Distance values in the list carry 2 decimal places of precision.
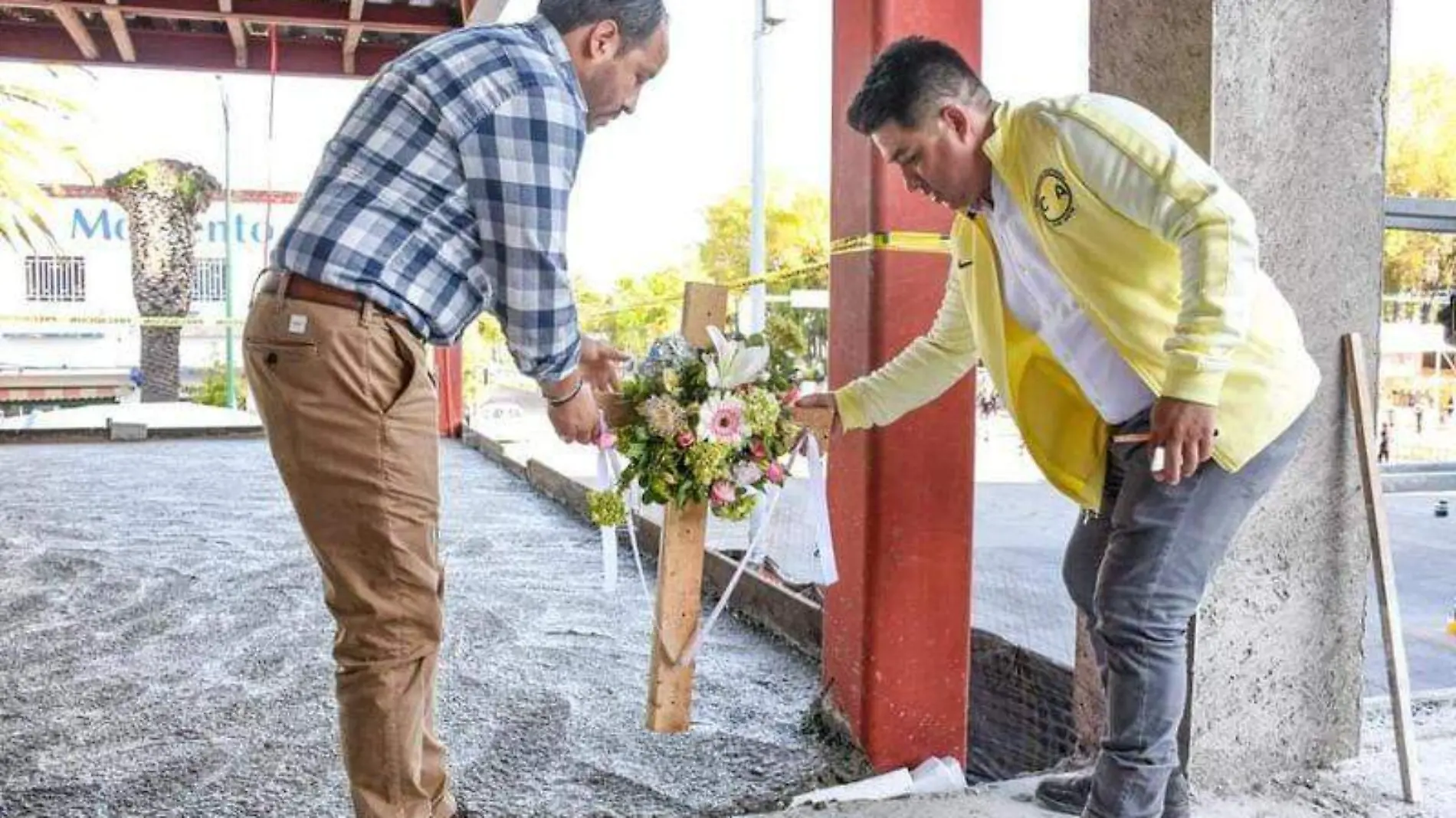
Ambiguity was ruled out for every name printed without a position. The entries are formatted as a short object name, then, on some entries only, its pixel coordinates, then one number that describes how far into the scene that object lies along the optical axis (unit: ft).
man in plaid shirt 7.02
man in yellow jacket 6.55
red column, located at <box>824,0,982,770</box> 9.86
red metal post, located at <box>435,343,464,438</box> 39.93
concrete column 8.96
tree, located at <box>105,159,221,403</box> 56.95
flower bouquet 8.79
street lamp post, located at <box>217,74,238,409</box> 53.67
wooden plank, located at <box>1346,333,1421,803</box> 9.25
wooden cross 9.10
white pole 23.77
